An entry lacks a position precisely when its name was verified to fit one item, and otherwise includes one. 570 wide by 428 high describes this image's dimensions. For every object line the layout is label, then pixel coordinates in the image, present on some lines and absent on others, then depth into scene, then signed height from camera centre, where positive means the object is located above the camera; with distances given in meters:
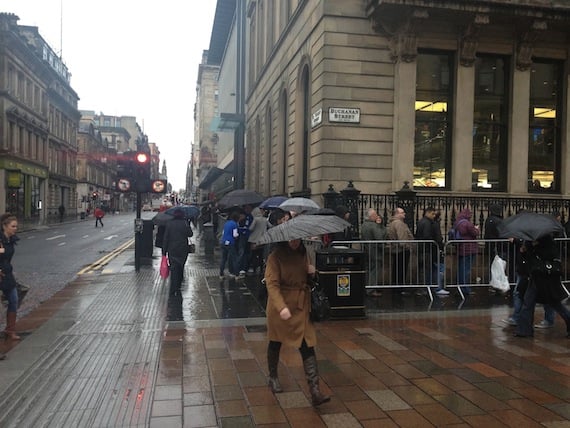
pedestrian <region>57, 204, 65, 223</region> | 50.93 -0.97
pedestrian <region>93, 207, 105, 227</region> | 40.83 -0.83
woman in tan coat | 4.45 -0.85
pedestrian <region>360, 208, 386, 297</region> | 9.59 -0.72
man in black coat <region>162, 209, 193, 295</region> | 9.83 -0.80
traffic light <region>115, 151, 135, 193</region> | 13.91 +0.93
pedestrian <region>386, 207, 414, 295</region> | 9.58 -0.76
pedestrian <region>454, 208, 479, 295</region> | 9.73 -0.77
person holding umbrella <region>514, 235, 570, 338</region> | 6.65 -0.94
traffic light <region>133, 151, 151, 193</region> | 14.10 +0.92
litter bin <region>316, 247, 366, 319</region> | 7.84 -1.12
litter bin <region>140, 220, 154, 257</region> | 15.49 -1.06
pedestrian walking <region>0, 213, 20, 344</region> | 6.40 -0.87
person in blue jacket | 11.90 -0.93
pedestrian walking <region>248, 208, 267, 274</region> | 11.66 -0.95
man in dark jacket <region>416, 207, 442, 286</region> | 9.69 -0.73
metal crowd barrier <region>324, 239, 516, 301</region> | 9.57 -1.02
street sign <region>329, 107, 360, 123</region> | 13.86 +2.62
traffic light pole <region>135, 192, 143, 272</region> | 13.75 -0.87
